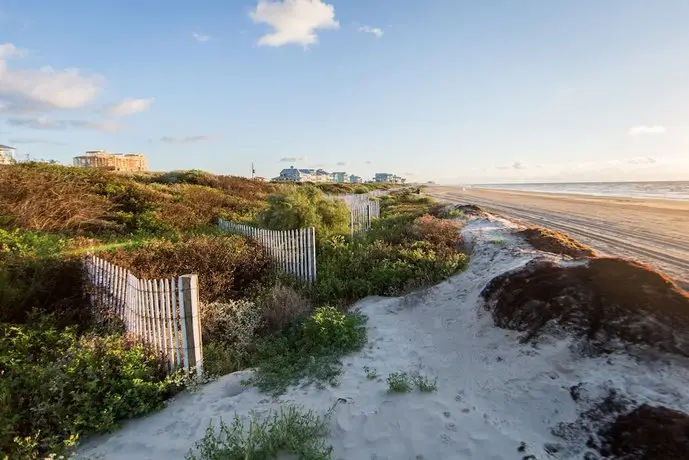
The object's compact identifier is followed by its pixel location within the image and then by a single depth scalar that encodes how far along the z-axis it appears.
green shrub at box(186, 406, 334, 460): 3.23
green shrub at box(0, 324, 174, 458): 3.70
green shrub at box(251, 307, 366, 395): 4.74
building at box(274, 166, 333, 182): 136.70
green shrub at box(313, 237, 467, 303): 7.95
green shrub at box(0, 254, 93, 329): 5.72
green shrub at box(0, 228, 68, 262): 6.56
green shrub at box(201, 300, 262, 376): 5.27
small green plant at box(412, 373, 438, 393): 4.27
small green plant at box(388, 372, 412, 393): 4.26
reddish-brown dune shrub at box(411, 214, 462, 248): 10.34
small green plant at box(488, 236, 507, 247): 9.36
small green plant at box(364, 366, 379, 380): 4.69
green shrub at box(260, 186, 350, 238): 11.12
